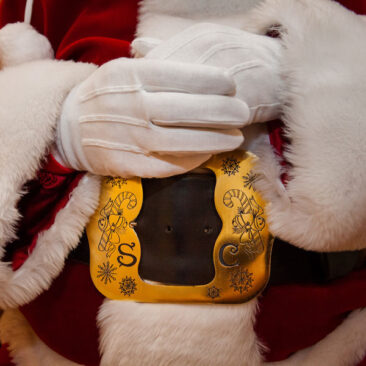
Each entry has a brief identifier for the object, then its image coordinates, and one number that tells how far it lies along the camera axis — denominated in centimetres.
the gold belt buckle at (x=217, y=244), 49
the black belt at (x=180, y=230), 49
